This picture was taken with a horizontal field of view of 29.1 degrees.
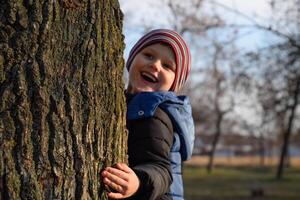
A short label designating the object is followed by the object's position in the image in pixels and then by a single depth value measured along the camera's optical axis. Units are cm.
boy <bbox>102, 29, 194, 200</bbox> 243
